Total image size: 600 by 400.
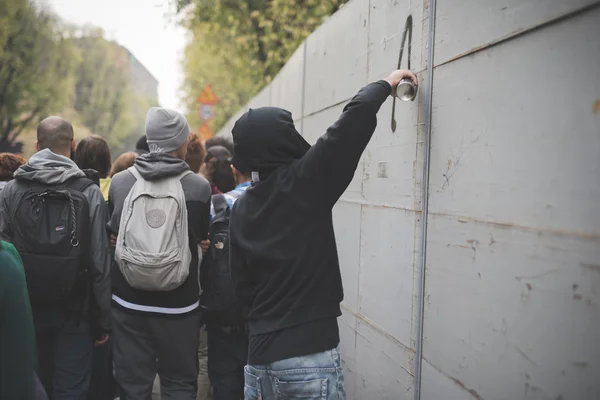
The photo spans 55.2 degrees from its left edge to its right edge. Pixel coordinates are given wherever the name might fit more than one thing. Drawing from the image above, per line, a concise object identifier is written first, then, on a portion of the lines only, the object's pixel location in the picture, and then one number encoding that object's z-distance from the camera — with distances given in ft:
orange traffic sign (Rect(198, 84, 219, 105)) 42.94
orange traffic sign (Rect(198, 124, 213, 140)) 45.80
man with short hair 10.34
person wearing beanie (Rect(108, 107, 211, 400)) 10.25
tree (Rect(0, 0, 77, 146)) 96.63
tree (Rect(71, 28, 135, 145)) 170.30
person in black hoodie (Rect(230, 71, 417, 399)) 6.73
